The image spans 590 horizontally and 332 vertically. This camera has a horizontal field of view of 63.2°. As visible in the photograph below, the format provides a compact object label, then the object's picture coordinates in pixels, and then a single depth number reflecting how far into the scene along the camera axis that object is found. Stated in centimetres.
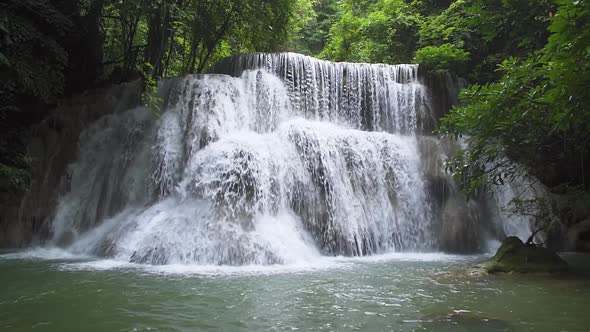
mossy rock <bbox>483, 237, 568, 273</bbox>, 798
